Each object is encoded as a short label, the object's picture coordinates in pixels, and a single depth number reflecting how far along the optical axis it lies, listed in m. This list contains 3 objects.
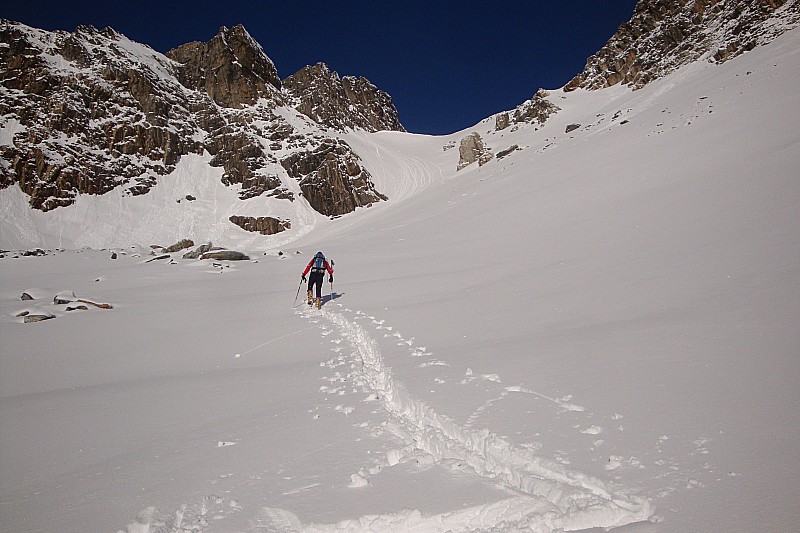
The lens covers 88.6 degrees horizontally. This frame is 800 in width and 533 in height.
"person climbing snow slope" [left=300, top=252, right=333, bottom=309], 12.36
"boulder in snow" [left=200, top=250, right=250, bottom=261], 21.30
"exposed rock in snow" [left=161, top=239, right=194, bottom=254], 31.14
